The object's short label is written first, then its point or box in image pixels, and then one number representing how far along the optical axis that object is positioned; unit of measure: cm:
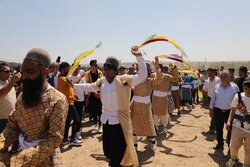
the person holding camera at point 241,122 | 362
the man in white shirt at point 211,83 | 611
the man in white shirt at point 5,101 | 360
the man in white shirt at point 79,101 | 537
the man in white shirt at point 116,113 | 315
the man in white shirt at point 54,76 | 569
